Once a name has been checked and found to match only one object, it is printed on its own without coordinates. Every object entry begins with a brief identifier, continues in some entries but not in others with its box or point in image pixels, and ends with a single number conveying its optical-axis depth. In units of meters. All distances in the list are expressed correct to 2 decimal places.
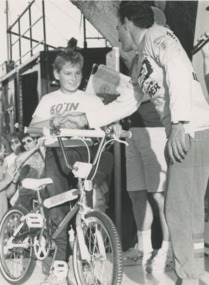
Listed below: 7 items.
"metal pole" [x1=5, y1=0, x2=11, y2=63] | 9.68
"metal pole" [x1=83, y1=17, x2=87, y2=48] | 7.49
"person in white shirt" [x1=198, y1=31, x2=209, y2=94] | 3.91
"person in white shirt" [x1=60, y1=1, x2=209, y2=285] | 2.60
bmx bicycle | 3.06
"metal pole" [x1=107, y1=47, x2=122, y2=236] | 4.50
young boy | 3.87
